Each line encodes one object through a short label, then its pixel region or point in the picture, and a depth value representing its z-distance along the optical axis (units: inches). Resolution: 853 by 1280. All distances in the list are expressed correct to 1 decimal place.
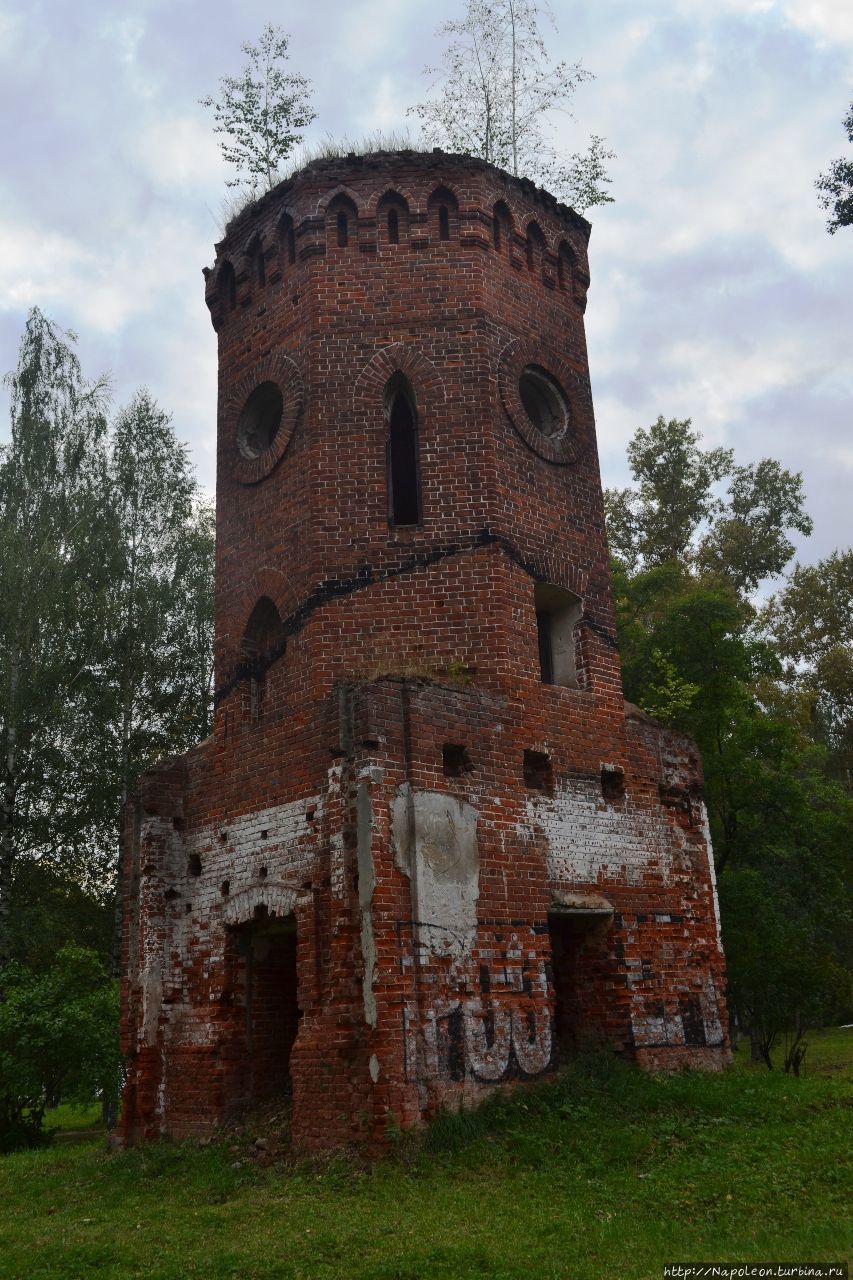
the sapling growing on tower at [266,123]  541.6
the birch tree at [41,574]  667.4
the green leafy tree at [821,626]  1075.9
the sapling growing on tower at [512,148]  545.3
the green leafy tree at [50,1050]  498.3
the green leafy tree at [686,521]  978.7
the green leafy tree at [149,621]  705.0
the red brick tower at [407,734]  321.1
